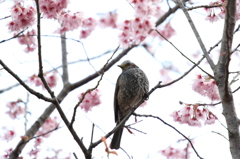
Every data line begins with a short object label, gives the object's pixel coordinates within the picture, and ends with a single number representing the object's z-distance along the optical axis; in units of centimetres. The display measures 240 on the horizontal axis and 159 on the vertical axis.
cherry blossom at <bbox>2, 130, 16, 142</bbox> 969
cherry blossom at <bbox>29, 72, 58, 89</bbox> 1053
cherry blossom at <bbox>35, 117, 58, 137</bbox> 1189
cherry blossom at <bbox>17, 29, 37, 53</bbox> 814
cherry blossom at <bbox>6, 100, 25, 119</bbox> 1001
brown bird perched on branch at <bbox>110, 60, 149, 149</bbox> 962
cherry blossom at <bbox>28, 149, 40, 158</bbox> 910
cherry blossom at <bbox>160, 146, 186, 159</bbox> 1083
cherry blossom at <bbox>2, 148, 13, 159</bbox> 887
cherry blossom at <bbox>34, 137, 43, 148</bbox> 1020
